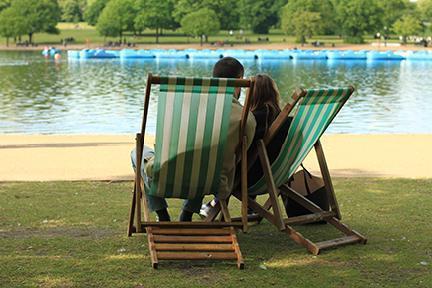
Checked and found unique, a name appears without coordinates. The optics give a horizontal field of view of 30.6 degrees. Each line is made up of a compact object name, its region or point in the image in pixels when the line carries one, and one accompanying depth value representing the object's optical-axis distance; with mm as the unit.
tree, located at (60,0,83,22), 135000
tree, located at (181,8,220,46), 98812
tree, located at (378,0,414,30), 102875
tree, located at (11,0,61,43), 102688
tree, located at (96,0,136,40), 101500
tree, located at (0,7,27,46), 99938
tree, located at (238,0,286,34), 110062
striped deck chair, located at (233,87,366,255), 4570
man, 4469
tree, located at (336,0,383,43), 99188
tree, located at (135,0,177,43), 103550
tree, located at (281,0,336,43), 96875
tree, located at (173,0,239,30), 109188
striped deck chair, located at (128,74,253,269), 4199
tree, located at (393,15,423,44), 98062
